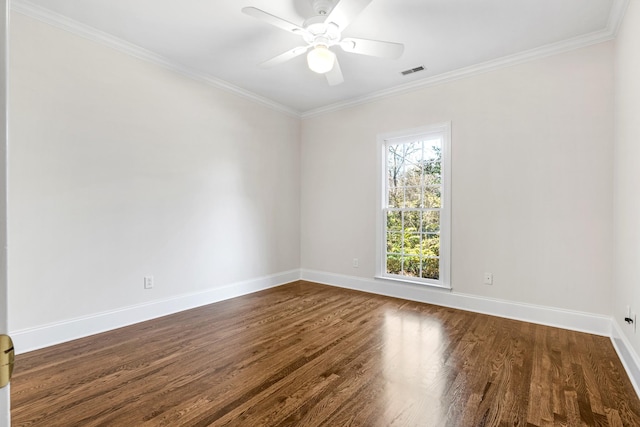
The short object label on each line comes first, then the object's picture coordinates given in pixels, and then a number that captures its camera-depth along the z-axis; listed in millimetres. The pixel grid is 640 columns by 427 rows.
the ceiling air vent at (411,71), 3611
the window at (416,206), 3844
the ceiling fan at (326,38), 2229
